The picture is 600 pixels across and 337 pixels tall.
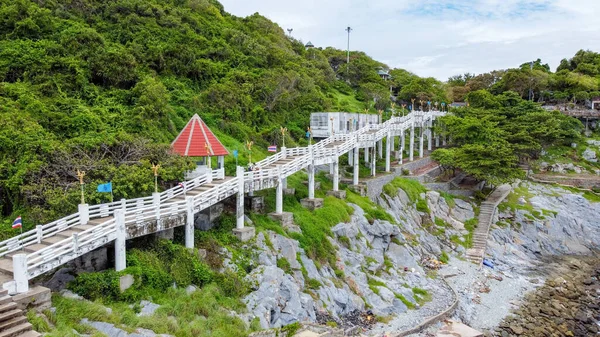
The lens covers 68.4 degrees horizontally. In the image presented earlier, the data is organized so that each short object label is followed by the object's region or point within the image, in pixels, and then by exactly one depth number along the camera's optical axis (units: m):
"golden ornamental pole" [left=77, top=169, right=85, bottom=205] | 17.32
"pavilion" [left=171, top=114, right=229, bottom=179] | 24.95
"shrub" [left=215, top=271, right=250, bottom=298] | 19.02
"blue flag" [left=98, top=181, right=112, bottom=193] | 18.42
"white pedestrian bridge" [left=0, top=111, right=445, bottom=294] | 14.72
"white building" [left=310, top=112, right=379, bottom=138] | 41.91
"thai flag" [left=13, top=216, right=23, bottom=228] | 16.41
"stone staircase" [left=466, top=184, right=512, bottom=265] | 34.19
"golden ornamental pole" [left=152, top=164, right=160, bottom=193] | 20.23
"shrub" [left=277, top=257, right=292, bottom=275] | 22.12
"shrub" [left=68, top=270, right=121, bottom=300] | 15.64
